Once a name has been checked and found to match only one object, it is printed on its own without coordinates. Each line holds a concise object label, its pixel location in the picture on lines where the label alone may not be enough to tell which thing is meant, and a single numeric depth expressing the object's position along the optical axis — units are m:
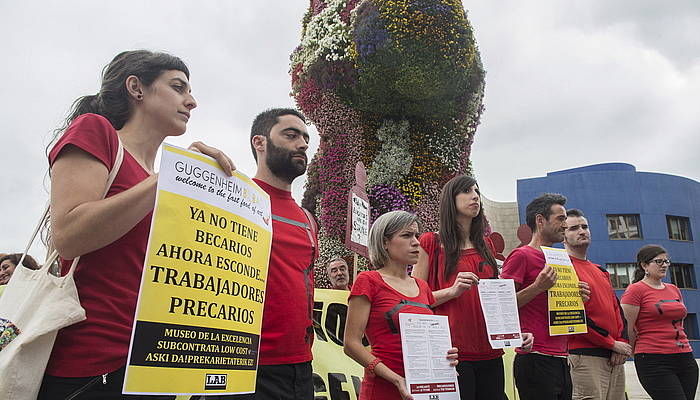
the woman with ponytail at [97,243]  1.67
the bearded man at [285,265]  2.62
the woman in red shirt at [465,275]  3.41
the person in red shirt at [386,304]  3.02
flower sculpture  11.12
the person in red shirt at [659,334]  5.36
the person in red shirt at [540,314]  3.71
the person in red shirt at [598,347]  4.27
